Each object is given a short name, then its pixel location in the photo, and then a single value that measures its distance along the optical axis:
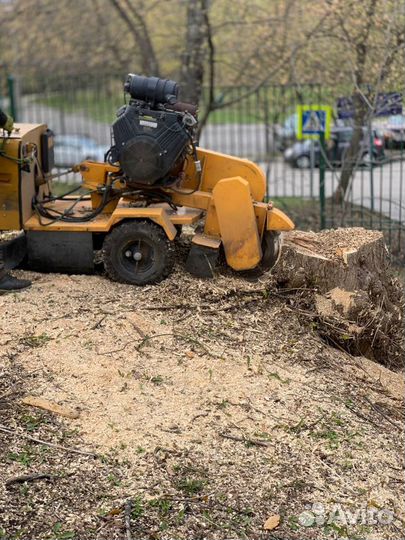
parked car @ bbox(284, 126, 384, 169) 11.65
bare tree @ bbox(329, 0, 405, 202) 11.22
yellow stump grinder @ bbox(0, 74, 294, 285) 6.52
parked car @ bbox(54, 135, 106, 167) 17.53
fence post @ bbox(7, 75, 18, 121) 14.64
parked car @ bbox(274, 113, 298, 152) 14.05
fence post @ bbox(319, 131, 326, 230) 11.05
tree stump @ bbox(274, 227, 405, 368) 6.51
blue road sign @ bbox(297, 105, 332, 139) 11.63
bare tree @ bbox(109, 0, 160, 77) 13.02
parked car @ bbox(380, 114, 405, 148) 11.55
